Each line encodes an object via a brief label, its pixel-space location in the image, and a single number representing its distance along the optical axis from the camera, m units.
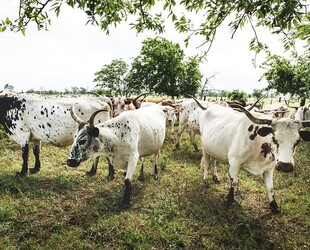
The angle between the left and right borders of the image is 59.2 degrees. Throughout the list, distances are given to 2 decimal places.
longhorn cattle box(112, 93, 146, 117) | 12.16
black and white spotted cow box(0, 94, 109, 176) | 7.25
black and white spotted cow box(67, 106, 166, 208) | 5.29
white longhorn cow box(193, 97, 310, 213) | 4.36
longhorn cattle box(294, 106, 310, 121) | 11.63
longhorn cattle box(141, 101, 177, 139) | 13.58
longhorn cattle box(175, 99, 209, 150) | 10.95
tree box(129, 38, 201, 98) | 31.77
